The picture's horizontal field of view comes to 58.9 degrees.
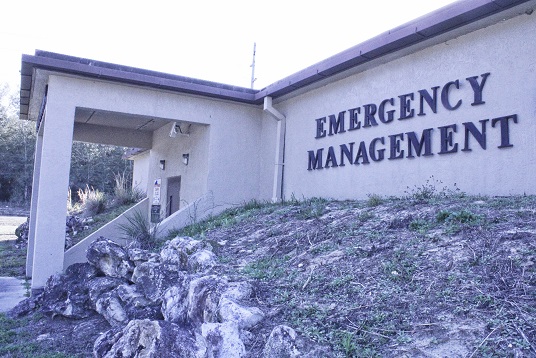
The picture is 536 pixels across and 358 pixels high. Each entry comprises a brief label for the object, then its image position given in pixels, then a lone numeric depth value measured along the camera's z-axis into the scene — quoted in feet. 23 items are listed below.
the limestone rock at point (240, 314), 13.89
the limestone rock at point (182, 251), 22.68
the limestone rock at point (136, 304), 18.78
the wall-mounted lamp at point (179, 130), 41.81
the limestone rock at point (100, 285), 22.86
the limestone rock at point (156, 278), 20.22
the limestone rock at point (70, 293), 22.70
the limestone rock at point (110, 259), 24.32
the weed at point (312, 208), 25.32
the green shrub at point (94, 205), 57.16
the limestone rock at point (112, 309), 20.12
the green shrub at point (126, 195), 55.93
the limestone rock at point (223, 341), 12.75
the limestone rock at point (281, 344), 11.96
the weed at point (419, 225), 18.14
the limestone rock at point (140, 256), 23.84
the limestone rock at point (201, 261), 20.34
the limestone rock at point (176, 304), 16.74
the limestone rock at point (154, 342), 12.21
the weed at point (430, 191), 24.72
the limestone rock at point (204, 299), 15.26
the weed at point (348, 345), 11.70
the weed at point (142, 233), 33.17
